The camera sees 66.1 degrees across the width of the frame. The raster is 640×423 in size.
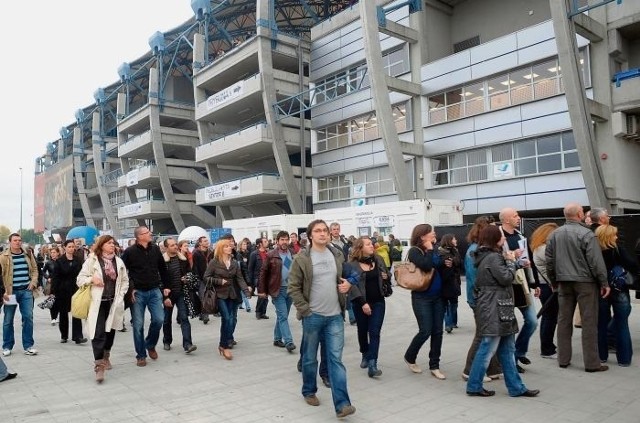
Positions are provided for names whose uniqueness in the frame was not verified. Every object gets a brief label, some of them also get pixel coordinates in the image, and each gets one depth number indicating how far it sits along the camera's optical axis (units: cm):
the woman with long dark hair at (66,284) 870
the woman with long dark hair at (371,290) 594
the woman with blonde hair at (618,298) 606
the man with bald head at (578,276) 574
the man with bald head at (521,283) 566
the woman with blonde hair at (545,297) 654
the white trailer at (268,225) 2402
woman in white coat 626
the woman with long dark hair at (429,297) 564
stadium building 1903
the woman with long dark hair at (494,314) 485
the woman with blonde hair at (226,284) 738
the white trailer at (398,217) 1898
